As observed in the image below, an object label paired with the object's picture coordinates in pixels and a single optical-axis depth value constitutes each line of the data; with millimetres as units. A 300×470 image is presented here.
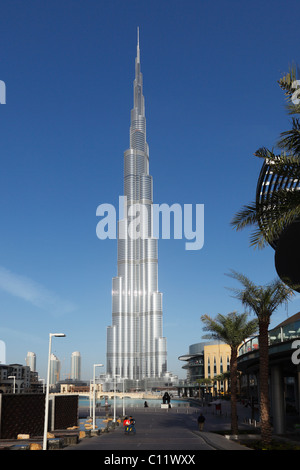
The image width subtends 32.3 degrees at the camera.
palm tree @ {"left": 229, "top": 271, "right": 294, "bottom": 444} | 31125
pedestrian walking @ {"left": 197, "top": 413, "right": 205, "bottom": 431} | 43312
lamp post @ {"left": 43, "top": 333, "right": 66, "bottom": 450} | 24967
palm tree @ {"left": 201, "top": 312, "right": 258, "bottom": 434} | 42406
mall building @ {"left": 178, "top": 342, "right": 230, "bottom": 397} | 187000
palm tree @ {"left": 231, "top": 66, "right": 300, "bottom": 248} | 19656
